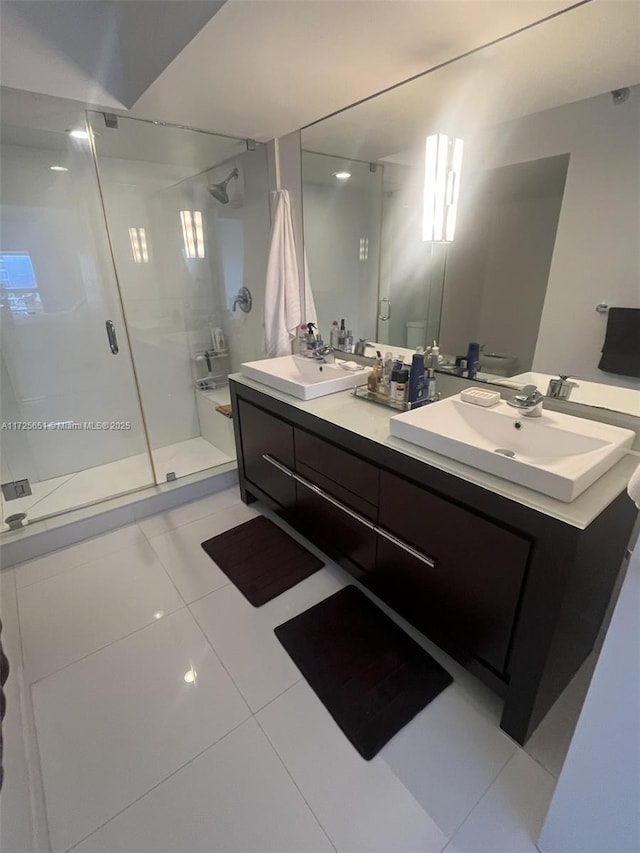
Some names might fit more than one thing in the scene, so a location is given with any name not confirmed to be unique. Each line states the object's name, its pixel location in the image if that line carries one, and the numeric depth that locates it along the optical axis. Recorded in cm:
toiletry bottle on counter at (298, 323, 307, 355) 241
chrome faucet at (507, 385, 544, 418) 132
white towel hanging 234
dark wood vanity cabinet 105
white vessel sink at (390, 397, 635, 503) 104
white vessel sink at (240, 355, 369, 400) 185
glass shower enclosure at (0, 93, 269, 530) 239
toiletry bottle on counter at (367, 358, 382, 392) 182
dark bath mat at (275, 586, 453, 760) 132
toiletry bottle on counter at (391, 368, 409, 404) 167
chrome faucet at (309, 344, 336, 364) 221
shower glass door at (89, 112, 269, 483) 258
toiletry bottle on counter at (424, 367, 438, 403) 168
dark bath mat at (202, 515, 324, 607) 188
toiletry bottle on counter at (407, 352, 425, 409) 161
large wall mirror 121
